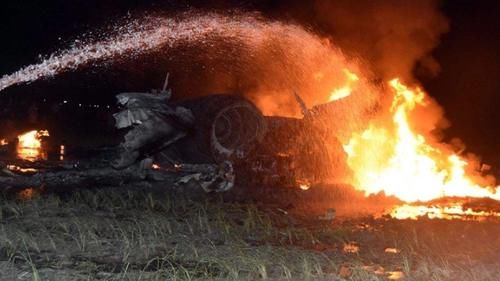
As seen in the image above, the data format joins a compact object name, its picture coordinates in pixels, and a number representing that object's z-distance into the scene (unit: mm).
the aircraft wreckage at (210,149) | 12484
